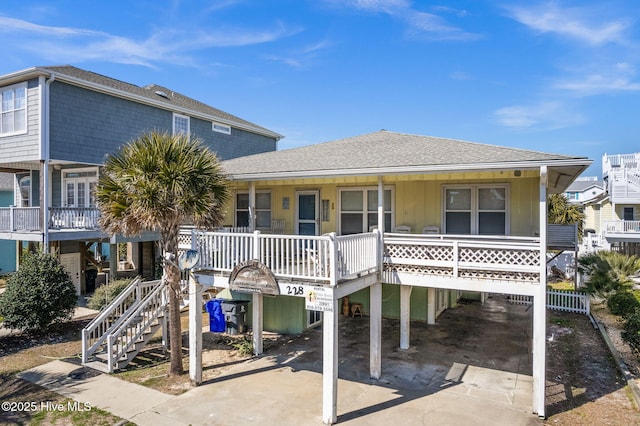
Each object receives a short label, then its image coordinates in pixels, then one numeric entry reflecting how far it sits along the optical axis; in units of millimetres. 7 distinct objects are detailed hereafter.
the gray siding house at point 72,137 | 14094
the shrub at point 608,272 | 15750
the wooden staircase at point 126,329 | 9680
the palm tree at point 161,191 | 8312
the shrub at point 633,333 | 9883
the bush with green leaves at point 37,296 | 11453
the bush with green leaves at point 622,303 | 13344
